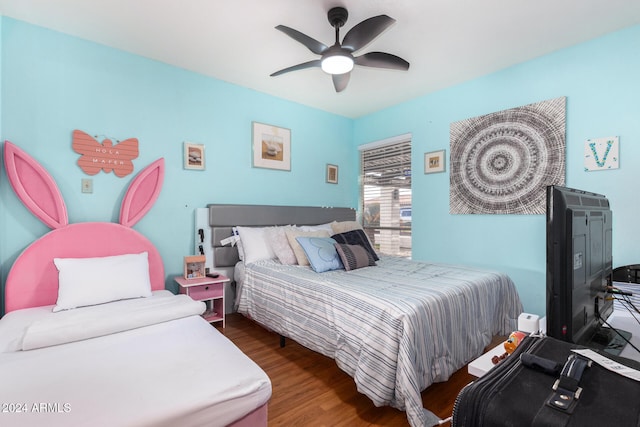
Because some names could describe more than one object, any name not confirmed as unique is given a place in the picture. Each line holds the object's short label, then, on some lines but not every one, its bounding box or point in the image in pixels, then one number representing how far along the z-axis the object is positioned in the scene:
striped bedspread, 1.59
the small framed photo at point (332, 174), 4.43
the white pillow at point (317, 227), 3.51
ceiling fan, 1.98
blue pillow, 2.67
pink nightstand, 2.77
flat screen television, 0.80
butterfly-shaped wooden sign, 2.55
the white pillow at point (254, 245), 3.08
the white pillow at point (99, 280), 2.06
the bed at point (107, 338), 1.08
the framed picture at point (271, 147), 3.65
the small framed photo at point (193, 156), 3.12
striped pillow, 2.71
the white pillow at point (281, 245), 3.02
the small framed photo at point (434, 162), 3.62
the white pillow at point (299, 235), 2.95
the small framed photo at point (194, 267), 2.89
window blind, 4.09
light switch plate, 2.57
